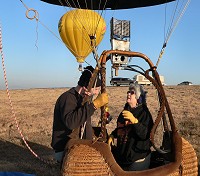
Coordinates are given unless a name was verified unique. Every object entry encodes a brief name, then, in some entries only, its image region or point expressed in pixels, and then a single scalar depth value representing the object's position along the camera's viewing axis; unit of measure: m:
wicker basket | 1.58
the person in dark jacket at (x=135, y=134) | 1.89
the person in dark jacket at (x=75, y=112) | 1.70
